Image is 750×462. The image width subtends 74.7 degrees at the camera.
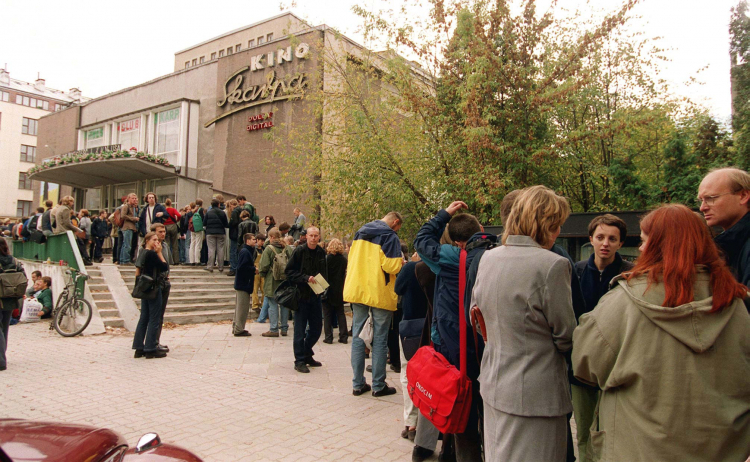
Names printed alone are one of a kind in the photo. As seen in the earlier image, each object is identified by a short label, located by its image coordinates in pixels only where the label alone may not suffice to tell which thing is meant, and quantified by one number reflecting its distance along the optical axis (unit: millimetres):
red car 1831
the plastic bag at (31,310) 11219
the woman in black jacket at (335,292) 8383
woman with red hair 1819
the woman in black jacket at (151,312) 7453
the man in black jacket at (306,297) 6746
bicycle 9445
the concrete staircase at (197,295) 11297
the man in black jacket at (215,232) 13562
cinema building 19969
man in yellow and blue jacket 5441
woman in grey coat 2318
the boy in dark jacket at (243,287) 9492
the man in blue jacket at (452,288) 3254
